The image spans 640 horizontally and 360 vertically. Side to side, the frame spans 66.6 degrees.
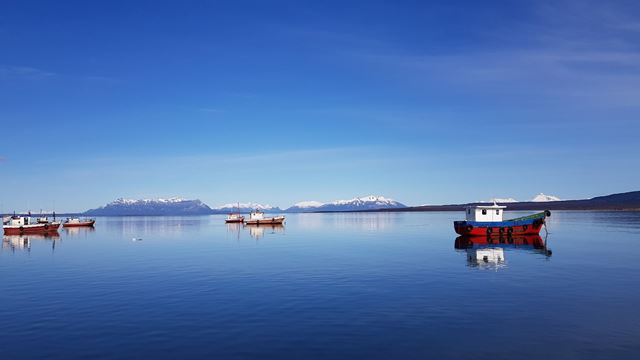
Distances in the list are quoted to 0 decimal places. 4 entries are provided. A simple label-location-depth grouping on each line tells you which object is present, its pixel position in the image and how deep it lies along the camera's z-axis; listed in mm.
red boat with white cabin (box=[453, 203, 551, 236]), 88500
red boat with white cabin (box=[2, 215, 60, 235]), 132112
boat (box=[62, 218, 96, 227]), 176475
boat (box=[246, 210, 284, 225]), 170750
